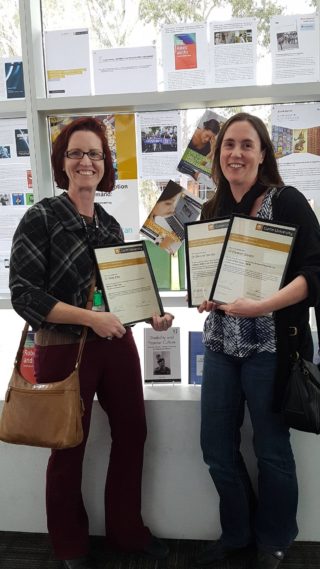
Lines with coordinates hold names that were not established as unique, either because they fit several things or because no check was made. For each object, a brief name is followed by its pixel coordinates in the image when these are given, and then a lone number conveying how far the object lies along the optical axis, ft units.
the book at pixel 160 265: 6.68
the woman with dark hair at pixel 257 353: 4.82
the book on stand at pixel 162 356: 6.73
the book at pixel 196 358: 6.71
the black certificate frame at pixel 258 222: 4.67
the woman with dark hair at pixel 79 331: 5.00
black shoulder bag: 4.80
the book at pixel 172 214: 6.51
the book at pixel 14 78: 6.61
